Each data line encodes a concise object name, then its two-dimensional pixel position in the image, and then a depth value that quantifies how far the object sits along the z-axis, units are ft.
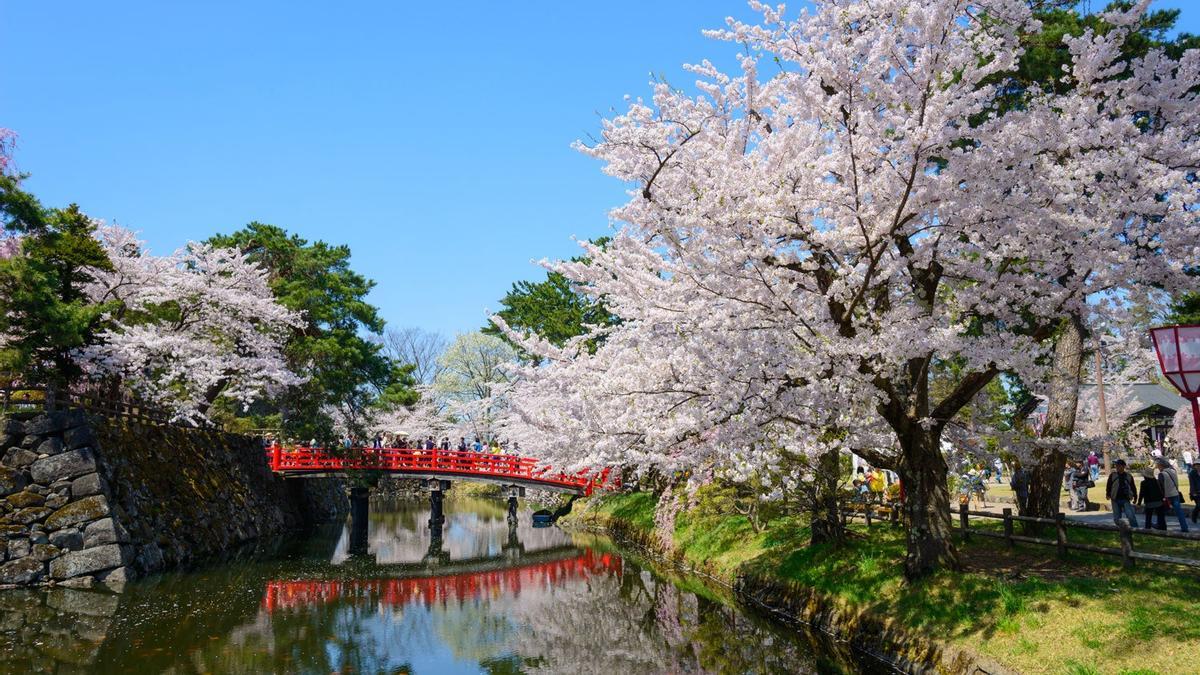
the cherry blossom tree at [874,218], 29.09
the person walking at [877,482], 69.00
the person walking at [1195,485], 53.16
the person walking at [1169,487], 46.73
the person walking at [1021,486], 47.26
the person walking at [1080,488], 71.20
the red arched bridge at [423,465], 100.53
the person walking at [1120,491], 42.70
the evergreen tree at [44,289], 52.47
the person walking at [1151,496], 46.06
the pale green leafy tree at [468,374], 170.81
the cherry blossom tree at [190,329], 72.21
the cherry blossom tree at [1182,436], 99.60
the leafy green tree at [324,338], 90.43
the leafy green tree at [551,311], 126.31
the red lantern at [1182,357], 21.88
